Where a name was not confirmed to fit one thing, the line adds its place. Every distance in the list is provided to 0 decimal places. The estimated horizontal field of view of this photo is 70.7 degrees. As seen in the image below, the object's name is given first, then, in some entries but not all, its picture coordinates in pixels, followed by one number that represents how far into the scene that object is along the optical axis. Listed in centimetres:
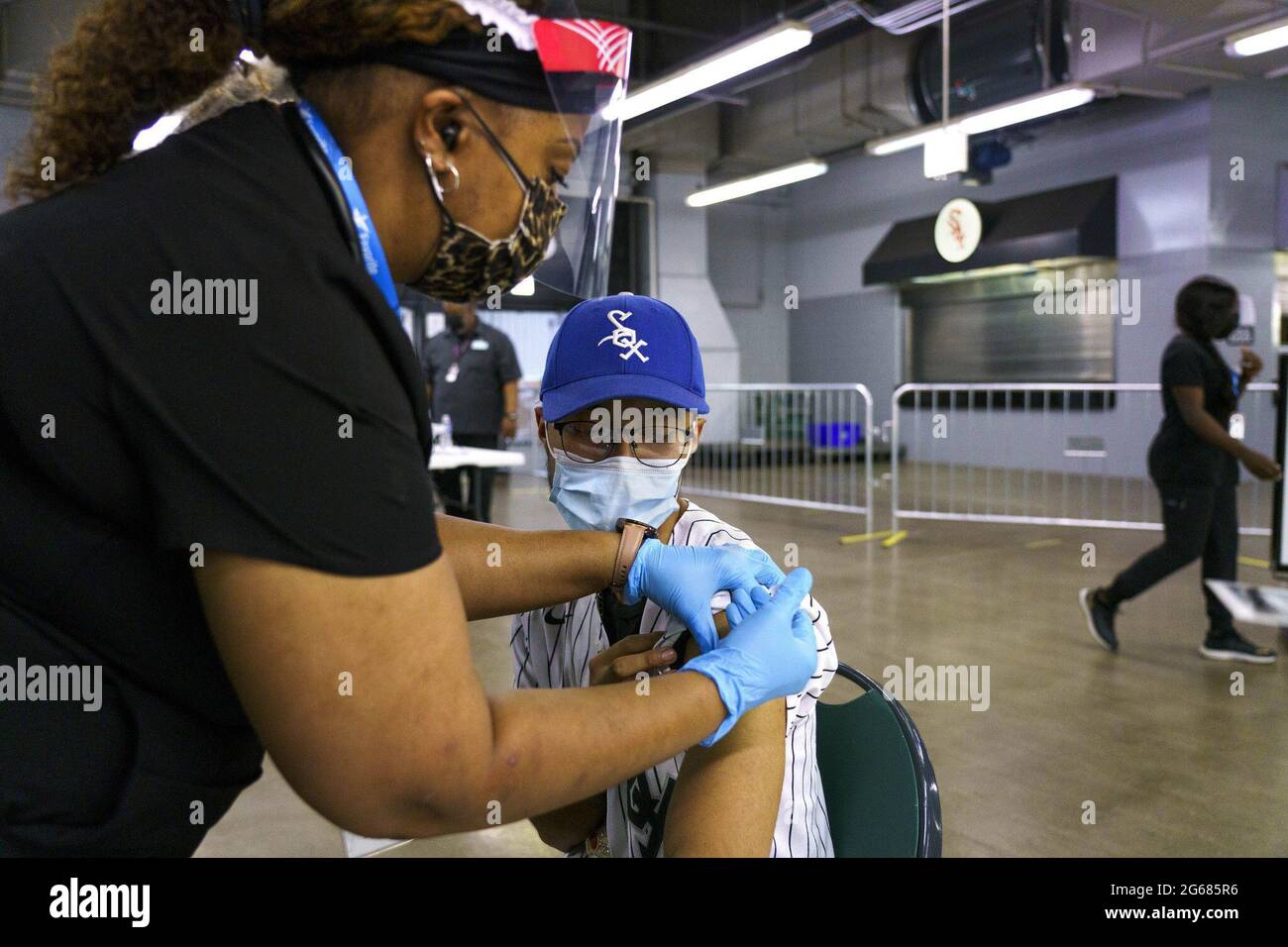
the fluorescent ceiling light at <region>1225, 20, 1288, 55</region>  607
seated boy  119
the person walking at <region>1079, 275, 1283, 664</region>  402
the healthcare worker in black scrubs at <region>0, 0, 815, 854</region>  62
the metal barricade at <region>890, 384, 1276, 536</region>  855
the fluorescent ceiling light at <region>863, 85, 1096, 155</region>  774
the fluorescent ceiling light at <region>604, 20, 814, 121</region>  660
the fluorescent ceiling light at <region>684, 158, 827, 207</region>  1063
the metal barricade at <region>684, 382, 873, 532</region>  977
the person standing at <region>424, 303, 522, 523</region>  632
